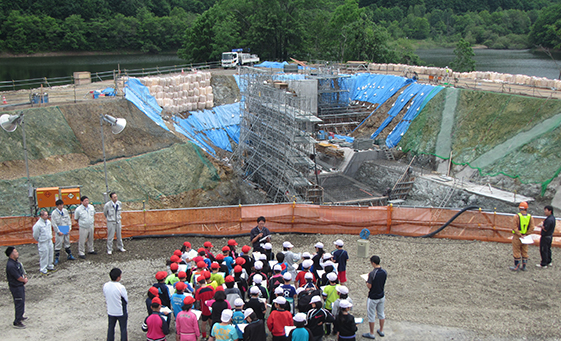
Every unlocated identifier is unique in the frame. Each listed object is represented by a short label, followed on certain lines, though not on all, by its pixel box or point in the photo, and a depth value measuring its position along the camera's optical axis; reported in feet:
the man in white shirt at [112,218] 41.32
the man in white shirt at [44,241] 36.35
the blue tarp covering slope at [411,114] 107.14
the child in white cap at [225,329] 23.72
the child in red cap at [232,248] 34.84
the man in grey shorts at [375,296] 27.12
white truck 150.20
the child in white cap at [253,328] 23.98
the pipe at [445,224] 46.66
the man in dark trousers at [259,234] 37.23
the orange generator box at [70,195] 45.52
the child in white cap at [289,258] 33.54
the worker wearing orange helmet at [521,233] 37.09
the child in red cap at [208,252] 33.88
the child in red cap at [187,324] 24.85
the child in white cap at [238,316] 25.07
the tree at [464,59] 172.86
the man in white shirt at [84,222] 40.11
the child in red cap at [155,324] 24.85
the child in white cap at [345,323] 24.73
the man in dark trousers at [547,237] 37.29
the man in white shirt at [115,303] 25.77
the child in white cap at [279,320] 24.79
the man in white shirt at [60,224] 38.91
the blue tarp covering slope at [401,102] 112.16
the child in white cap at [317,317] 25.57
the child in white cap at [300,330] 23.16
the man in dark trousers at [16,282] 29.09
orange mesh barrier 45.47
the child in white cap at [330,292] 28.27
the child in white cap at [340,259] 33.24
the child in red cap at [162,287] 27.57
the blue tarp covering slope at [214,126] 99.45
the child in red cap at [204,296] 28.07
